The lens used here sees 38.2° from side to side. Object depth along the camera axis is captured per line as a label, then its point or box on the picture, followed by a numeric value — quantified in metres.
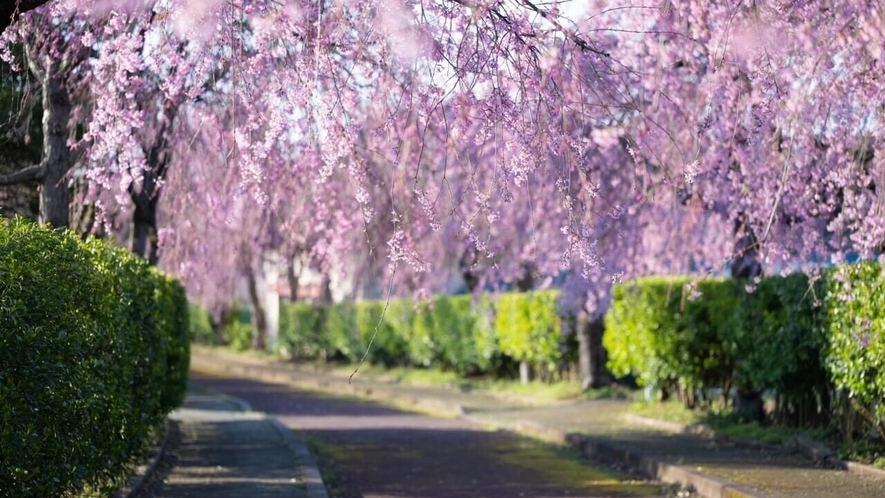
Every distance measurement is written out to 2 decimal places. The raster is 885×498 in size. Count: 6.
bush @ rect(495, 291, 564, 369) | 26.81
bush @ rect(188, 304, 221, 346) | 64.75
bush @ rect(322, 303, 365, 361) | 41.78
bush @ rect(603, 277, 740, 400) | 18.17
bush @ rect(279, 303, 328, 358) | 46.22
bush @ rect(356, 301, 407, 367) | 38.28
